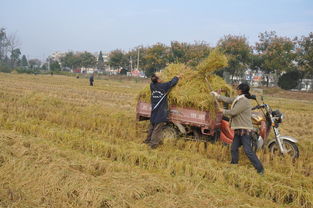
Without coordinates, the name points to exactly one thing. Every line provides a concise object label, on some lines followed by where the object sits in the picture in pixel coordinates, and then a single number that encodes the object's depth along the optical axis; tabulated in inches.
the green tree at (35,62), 3843.5
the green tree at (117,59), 2146.9
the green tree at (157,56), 1627.2
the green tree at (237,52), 1285.7
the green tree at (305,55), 1174.8
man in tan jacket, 221.8
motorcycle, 250.1
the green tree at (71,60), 2728.3
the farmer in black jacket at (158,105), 268.5
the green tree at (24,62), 4099.4
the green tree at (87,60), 2593.5
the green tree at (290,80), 1302.9
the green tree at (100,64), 2701.8
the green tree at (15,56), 3317.9
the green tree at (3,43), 3240.7
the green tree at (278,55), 1235.9
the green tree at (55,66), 2780.5
